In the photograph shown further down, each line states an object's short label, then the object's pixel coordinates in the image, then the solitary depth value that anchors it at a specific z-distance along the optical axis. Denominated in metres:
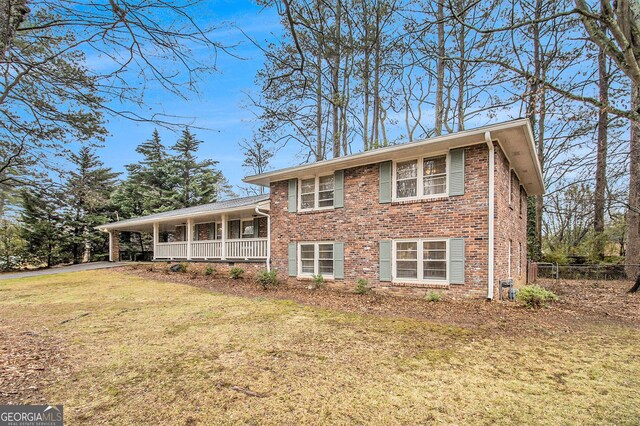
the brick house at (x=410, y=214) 8.22
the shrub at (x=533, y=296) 7.65
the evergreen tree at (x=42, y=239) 20.79
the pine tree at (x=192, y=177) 30.02
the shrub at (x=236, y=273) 13.58
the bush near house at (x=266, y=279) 11.71
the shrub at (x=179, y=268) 16.14
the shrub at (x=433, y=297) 8.35
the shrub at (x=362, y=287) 9.76
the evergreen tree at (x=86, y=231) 23.42
